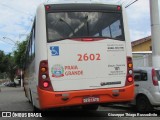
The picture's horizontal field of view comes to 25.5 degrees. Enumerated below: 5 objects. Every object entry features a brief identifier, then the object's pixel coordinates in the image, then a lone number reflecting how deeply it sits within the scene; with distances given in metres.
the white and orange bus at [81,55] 9.11
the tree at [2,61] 77.44
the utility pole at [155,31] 17.52
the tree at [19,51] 47.92
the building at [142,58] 24.12
